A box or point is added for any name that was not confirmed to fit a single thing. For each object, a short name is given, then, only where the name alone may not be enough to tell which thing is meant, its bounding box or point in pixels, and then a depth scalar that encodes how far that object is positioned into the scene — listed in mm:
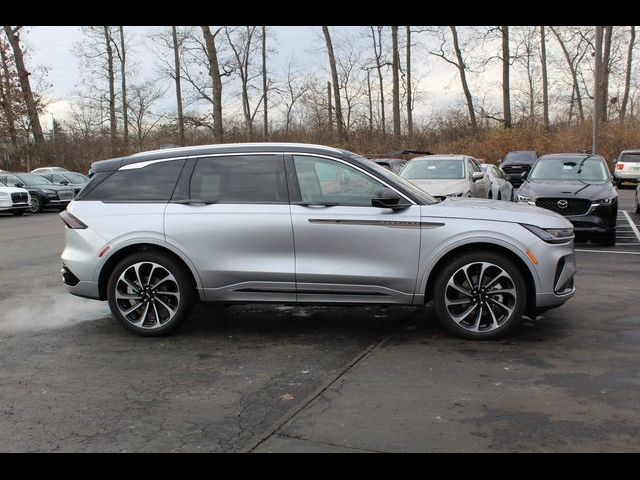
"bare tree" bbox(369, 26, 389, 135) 39438
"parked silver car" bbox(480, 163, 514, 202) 14656
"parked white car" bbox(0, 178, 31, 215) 20797
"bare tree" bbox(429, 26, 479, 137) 38406
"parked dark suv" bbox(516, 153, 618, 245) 10633
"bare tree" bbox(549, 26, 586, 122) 40922
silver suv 5383
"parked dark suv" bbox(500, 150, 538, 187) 25861
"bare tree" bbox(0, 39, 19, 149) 35312
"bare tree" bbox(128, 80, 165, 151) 44562
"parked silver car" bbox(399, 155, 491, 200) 11727
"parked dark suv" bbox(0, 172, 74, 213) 22219
